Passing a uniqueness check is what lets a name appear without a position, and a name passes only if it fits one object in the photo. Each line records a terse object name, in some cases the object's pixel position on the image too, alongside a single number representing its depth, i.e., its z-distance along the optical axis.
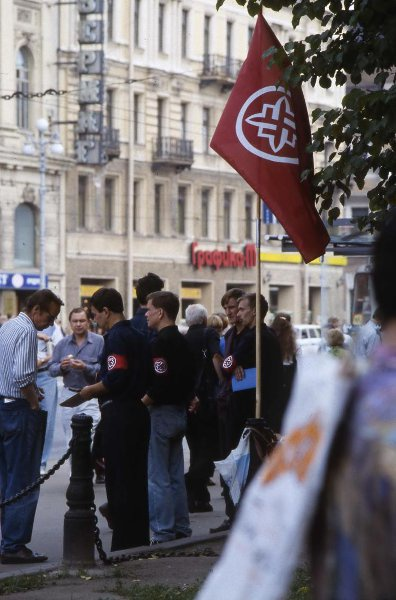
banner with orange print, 3.19
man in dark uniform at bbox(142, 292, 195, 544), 13.32
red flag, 12.15
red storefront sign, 74.03
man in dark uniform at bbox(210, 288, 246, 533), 14.18
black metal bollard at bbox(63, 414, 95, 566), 12.11
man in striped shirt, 12.43
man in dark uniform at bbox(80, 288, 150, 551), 12.66
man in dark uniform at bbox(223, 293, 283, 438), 14.23
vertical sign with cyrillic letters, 65.19
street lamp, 62.39
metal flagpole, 12.13
